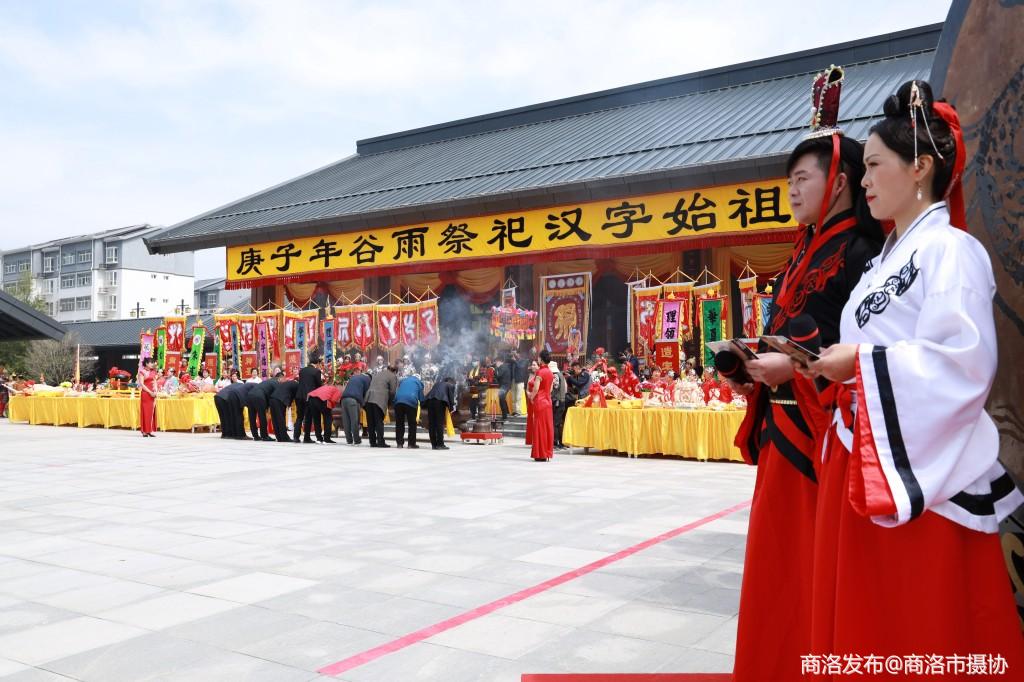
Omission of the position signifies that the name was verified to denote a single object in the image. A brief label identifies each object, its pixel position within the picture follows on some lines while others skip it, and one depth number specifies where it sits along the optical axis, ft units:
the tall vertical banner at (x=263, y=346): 60.34
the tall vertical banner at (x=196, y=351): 64.18
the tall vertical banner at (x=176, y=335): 64.44
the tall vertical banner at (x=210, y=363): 65.26
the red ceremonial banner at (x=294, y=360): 58.85
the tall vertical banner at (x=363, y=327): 55.16
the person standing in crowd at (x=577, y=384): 43.88
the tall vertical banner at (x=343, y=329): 56.33
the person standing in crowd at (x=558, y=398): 41.55
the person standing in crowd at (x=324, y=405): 44.80
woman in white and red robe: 5.44
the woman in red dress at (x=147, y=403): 49.08
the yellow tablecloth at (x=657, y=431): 34.40
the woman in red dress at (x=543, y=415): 34.63
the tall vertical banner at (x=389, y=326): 54.19
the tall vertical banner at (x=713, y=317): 43.68
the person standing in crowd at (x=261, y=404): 46.62
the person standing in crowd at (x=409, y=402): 41.78
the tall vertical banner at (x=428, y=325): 52.90
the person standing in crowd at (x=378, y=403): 42.78
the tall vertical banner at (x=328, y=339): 56.91
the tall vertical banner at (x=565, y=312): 53.21
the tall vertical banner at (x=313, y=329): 58.08
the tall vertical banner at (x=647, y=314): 45.65
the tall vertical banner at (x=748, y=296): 42.68
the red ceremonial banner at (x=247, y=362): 61.11
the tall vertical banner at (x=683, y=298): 44.96
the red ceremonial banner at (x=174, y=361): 64.44
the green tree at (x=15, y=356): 109.91
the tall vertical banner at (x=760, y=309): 41.91
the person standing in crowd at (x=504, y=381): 52.80
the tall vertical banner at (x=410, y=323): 53.52
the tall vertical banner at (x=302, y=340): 58.54
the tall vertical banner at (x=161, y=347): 64.64
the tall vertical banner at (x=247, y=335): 61.16
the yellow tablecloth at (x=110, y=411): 53.21
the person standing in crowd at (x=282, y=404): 45.91
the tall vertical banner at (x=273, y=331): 60.13
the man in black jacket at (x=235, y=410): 48.19
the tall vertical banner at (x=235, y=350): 61.77
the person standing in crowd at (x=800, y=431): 7.11
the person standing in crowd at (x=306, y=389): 44.88
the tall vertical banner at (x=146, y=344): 66.39
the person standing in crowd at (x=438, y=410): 41.63
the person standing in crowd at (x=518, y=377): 53.88
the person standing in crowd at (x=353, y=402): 44.57
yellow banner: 42.19
